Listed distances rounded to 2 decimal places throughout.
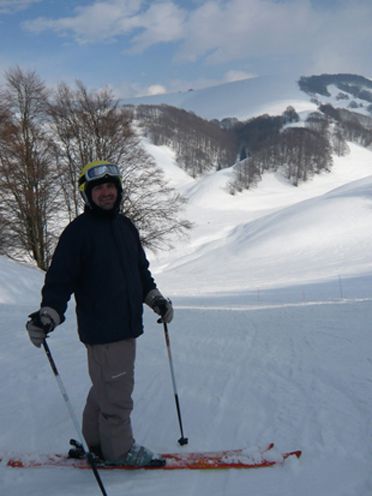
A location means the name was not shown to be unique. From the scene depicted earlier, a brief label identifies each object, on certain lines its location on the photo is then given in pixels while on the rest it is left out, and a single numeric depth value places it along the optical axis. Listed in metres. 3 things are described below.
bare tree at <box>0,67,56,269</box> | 16.80
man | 2.96
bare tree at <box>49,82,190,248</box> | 17.91
